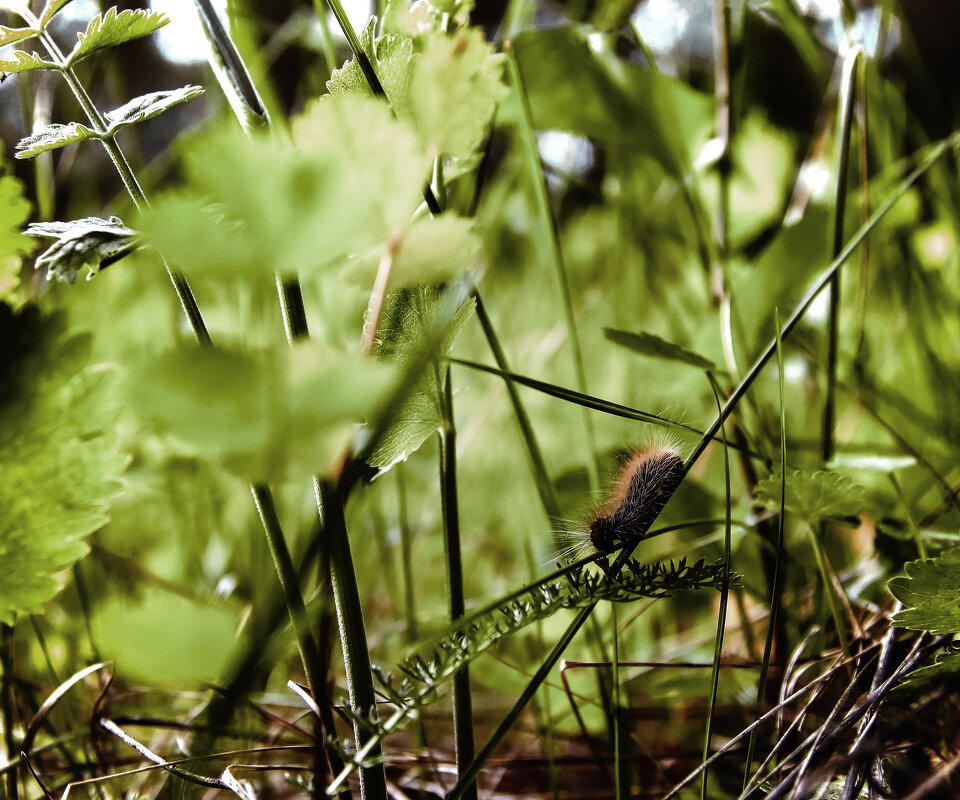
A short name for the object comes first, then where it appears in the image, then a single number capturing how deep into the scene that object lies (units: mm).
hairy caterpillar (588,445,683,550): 258
